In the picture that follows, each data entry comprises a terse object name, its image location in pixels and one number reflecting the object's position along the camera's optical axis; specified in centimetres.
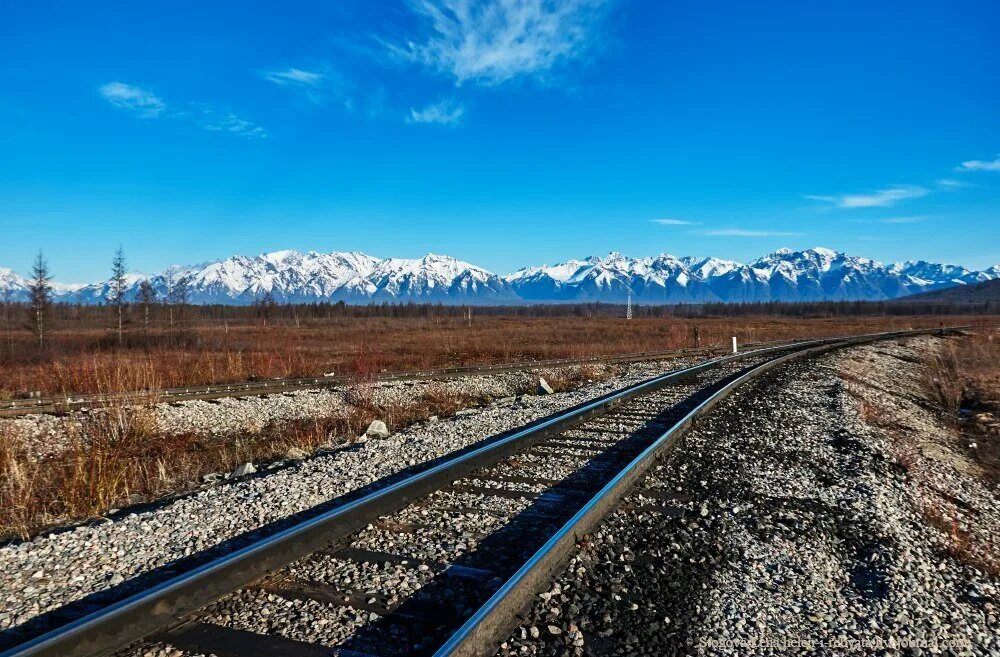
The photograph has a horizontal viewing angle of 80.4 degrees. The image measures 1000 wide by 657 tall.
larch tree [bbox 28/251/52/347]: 3475
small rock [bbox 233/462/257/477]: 699
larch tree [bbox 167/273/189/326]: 6902
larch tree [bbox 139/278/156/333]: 4719
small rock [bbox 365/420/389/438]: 916
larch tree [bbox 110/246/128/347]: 3778
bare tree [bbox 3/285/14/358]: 9325
